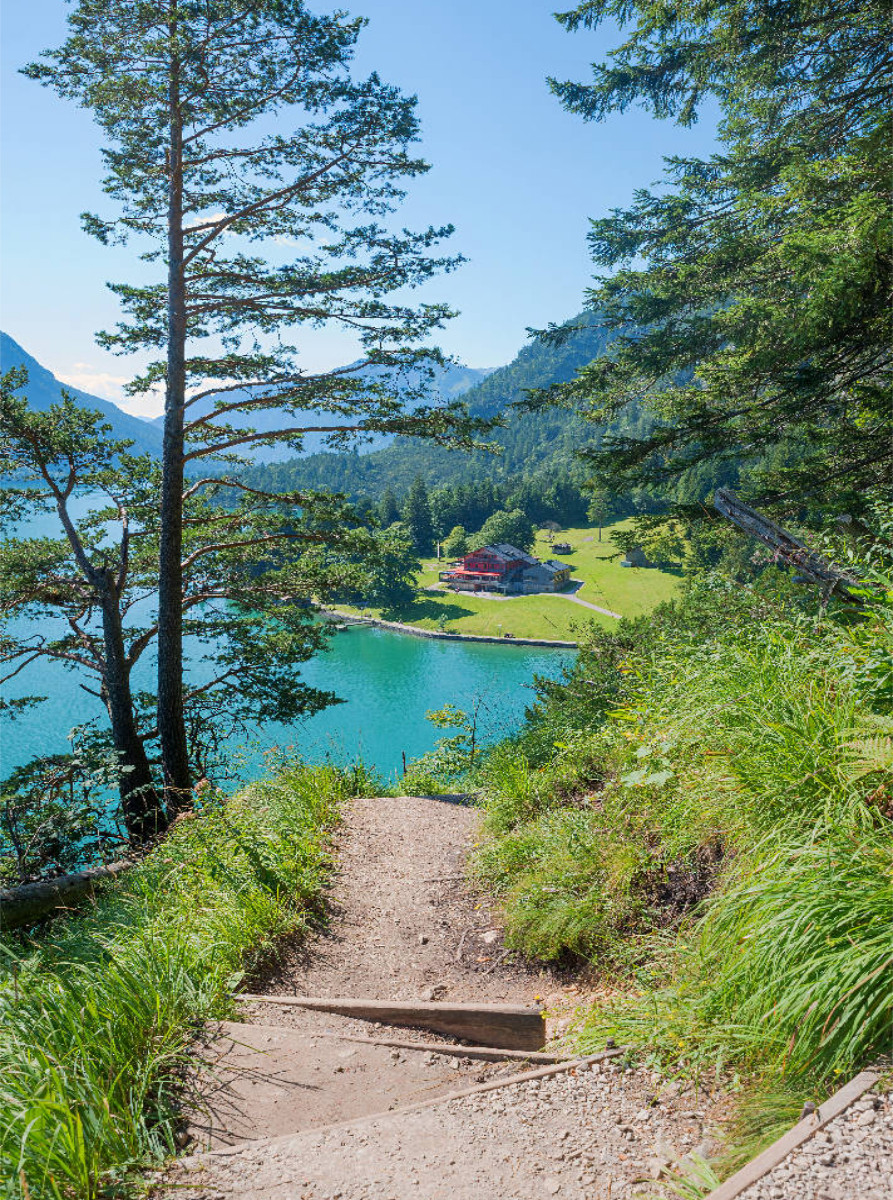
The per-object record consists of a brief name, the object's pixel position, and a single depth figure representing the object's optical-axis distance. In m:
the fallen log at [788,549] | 4.61
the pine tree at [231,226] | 6.62
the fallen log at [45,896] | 4.61
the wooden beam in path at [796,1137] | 1.52
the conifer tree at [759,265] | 6.71
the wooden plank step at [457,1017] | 2.93
